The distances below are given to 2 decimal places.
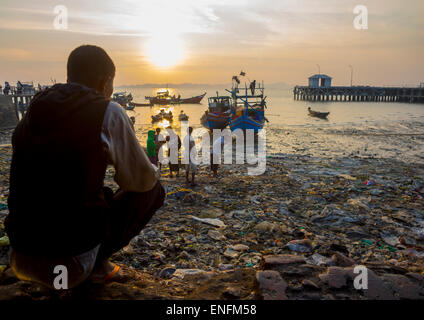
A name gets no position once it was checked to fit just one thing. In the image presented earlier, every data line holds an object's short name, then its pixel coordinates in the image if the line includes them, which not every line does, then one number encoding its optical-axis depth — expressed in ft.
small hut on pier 215.92
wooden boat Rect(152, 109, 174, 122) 98.68
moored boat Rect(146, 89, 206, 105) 191.21
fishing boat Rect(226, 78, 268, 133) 61.62
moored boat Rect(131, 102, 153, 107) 184.98
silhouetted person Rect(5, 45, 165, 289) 4.29
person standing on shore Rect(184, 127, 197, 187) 24.20
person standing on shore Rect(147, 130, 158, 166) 25.67
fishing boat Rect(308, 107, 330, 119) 109.03
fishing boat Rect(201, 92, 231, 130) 71.97
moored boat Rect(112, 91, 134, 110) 167.63
